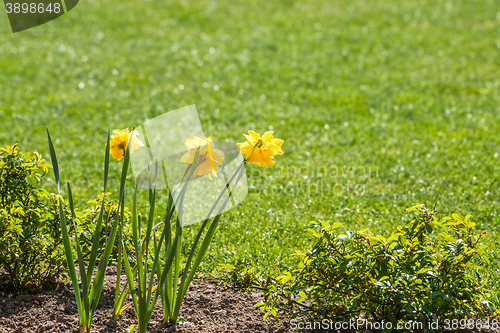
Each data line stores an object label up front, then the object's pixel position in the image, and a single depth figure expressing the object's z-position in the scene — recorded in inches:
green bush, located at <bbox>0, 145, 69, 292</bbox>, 242.7
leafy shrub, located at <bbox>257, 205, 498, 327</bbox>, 204.7
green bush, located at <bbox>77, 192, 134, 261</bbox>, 252.7
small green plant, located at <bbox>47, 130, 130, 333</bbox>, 197.8
